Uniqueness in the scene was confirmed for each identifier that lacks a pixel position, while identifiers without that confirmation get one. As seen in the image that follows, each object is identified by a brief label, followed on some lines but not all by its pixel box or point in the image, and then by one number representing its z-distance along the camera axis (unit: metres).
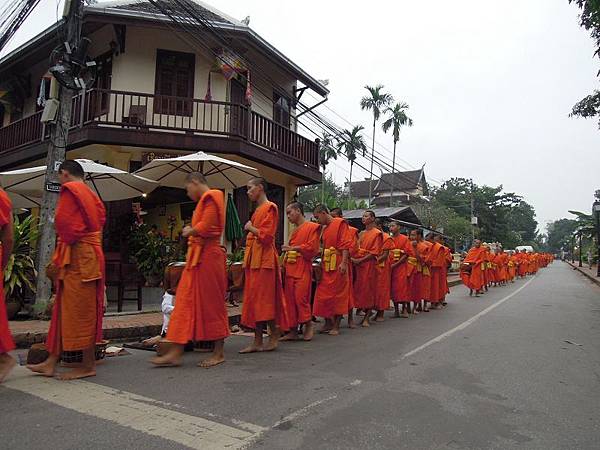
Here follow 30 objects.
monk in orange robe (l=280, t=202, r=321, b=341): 6.05
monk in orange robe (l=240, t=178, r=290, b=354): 5.25
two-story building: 11.41
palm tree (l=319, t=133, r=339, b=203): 44.32
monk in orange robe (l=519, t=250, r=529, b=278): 29.27
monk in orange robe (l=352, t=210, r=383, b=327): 7.87
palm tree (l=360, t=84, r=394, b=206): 38.41
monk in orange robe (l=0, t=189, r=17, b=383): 3.90
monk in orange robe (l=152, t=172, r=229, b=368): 4.46
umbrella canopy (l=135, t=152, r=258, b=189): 9.61
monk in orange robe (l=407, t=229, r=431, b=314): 9.72
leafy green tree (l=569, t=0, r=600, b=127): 6.93
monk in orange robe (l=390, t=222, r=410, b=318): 9.13
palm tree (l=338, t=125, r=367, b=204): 36.99
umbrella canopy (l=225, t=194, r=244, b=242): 11.52
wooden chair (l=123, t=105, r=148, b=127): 11.47
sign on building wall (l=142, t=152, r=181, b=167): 11.63
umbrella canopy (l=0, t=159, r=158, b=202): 8.47
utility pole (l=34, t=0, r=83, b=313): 7.14
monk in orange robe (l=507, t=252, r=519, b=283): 23.70
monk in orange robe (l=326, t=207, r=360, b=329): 7.07
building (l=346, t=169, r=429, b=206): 53.50
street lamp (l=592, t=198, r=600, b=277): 23.17
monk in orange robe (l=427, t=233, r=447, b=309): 10.79
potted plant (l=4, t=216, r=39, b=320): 7.08
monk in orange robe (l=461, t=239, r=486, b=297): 14.80
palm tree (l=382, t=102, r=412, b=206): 38.75
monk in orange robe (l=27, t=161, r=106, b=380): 4.09
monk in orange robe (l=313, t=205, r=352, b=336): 6.72
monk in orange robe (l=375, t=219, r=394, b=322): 8.22
